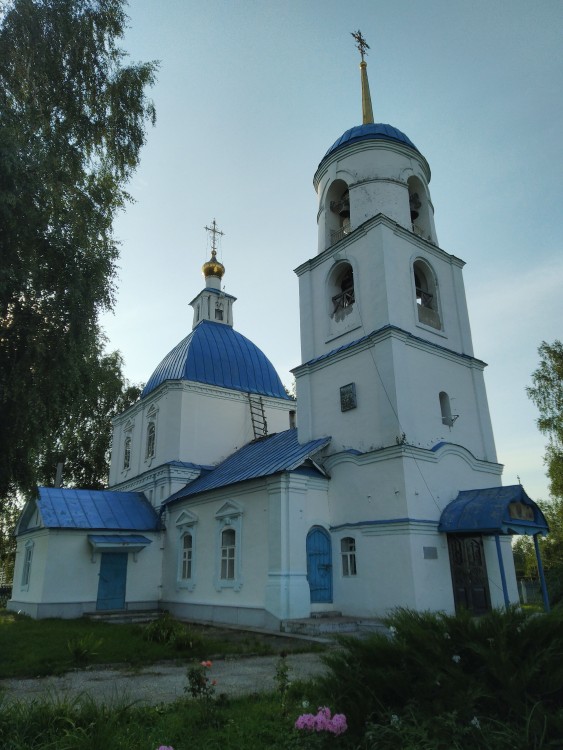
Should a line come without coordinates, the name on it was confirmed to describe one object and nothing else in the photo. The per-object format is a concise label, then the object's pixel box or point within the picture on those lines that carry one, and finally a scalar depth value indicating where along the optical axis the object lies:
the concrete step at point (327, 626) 11.05
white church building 12.16
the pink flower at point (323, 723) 3.31
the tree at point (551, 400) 20.14
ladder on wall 22.20
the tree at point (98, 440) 28.12
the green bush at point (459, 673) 3.61
